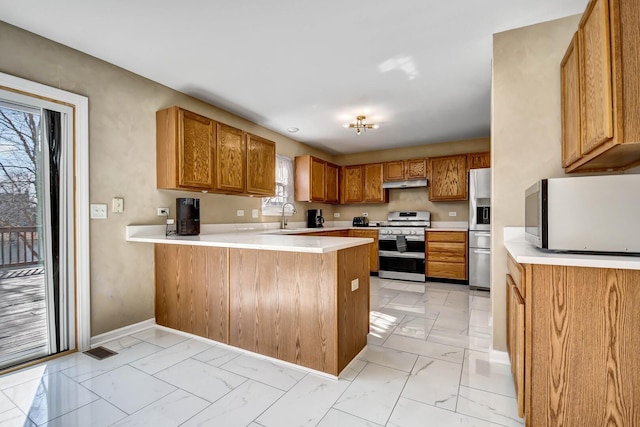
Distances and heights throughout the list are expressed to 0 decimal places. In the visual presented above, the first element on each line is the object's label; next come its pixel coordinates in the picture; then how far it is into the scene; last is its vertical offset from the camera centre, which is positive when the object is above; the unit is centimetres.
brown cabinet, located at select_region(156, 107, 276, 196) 282 +62
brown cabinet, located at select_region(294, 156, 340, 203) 497 +58
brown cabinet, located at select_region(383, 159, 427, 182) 524 +76
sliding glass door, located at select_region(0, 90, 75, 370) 204 -10
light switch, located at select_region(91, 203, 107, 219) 243 +3
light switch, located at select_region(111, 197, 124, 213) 257 +9
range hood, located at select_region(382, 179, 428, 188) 515 +50
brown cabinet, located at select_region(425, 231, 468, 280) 454 -69
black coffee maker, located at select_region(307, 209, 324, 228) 534 -10
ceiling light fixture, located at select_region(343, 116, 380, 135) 402 +124
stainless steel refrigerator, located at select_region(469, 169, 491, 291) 421 -26
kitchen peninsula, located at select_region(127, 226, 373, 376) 193 -61
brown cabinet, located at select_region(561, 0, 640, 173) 120 +56
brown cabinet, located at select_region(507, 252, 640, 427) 119 -58
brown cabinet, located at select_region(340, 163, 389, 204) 564 +54
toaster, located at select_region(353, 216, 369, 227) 586 -20
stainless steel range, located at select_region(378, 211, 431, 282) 482 -64
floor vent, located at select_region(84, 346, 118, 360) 223 -108
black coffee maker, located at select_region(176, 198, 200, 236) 292 -2
